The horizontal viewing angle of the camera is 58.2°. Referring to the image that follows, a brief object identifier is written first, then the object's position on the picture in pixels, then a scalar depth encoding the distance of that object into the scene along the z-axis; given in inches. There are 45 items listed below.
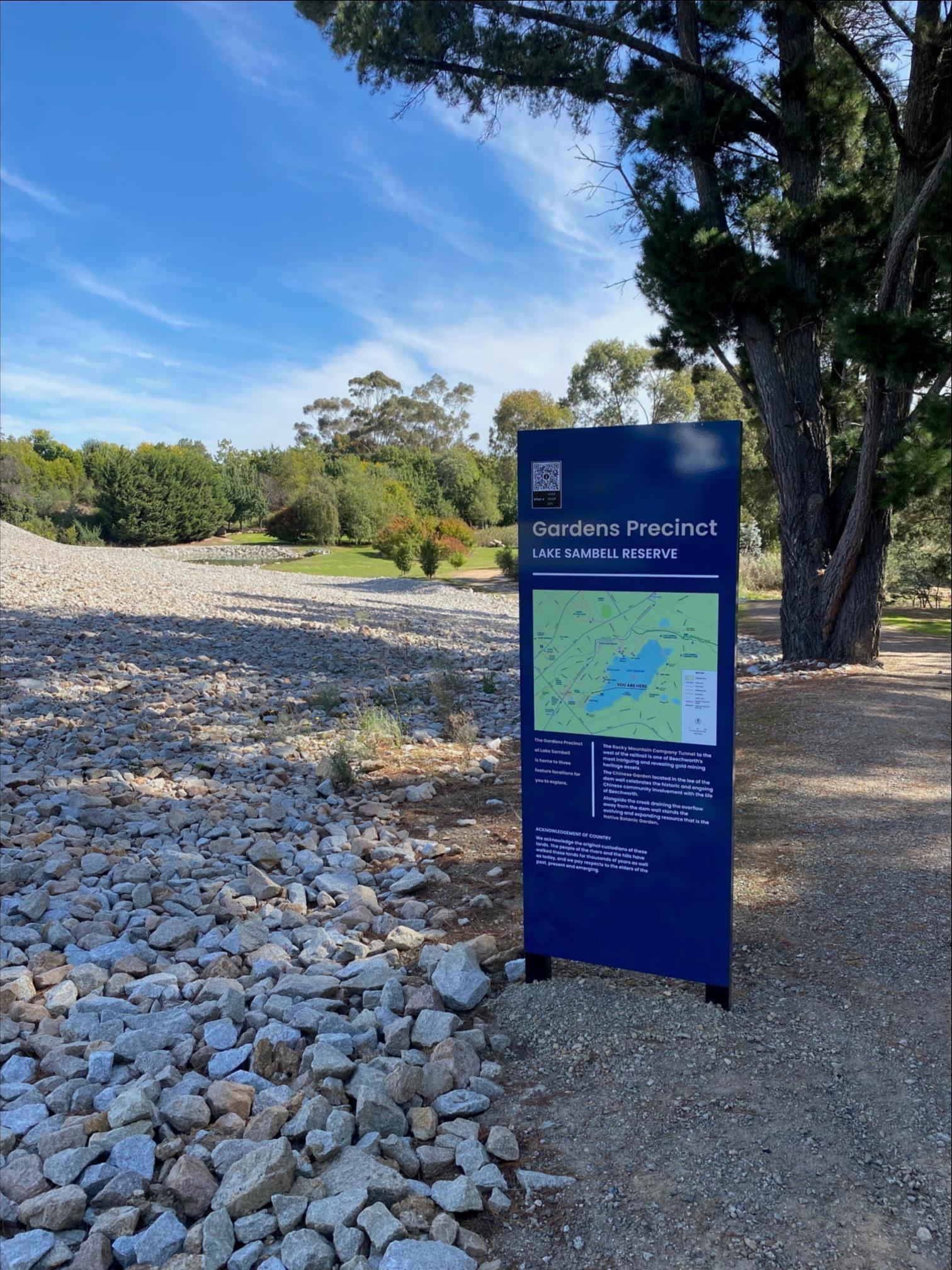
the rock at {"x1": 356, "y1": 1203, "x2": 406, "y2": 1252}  72.1
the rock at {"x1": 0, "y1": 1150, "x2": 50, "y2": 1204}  78.7
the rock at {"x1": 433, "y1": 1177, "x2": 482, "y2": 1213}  77.8
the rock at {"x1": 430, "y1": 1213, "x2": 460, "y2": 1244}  74.4
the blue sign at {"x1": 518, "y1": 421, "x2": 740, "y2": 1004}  99.6
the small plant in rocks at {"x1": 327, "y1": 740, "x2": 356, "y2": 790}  205.9
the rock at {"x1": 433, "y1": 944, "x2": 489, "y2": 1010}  110.9
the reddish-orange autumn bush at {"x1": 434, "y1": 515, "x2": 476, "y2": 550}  1273.4
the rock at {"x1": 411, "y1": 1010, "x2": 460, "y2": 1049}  102.3
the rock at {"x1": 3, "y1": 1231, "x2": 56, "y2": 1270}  71.2
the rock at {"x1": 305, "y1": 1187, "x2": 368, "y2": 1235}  73.7
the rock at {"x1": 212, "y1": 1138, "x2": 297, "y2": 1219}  75.4
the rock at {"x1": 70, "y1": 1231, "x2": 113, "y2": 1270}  70.7
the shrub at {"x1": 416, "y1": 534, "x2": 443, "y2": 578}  949.8
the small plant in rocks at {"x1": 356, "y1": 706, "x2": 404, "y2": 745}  242.9
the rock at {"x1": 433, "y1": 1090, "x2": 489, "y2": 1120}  90.7
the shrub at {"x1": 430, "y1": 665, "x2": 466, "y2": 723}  290.8
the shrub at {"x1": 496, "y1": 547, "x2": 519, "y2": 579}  956.0
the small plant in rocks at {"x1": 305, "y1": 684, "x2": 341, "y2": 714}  274.1
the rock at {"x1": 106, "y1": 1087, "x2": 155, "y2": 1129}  85.4
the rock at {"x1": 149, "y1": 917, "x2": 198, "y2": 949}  127.8
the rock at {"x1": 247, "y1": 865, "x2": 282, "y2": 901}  144.7
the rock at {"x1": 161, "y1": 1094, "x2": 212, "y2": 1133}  87.0
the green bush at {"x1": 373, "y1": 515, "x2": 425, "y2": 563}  1000.2
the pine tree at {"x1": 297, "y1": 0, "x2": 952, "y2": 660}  339.0
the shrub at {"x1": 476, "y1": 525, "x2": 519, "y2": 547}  1532.1
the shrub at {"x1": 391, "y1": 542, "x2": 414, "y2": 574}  978.1
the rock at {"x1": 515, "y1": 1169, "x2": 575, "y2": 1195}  81.5
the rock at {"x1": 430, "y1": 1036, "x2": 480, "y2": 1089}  96.0
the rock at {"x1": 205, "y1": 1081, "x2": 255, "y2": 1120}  89.3
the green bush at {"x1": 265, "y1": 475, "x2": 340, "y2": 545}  1482.5
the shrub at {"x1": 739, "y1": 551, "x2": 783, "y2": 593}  912.3
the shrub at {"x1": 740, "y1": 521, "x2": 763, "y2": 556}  946.7
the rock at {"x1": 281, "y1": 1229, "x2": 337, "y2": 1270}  70.6
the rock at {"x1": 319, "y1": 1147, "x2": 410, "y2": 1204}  77.6
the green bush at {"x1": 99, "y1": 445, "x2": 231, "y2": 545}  1441.9
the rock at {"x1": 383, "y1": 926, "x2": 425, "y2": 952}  127.6
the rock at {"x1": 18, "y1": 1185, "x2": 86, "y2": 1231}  75.1
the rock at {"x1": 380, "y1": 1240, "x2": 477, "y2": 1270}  70.5
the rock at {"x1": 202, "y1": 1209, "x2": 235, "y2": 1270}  71.3
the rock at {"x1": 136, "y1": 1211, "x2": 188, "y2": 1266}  72.0
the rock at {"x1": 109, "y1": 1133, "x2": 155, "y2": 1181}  80.5
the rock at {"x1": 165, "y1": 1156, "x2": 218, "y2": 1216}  76.9
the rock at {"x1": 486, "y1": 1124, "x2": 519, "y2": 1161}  84.9
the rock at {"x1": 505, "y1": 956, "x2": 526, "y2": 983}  119.0
